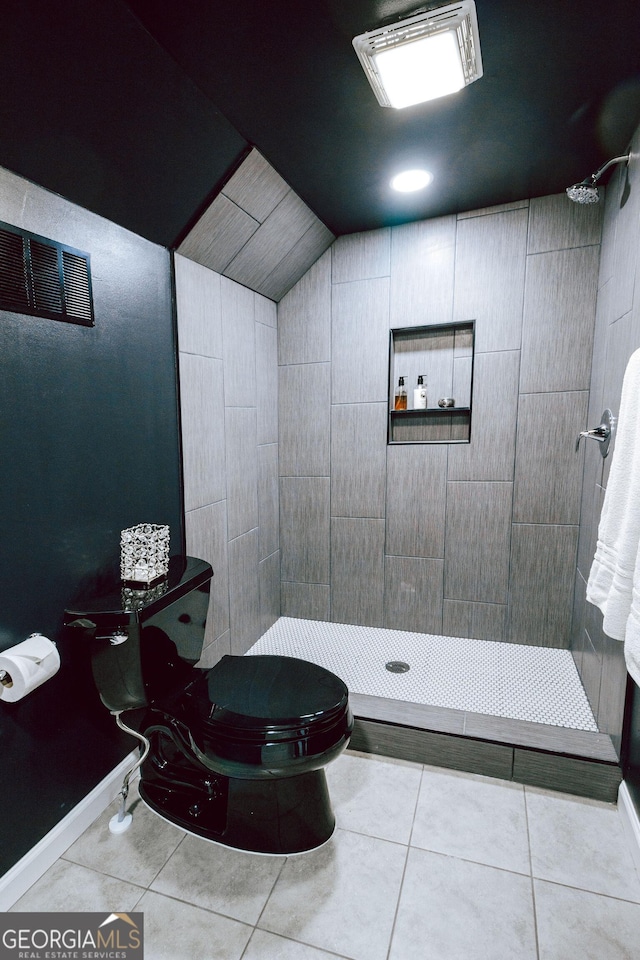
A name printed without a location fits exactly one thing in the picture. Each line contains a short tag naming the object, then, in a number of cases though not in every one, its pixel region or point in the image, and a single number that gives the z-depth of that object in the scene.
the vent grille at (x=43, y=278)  1.24
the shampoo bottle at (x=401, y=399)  2.60
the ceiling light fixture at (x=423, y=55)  1.21
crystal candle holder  1.51
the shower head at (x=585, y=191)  1.81
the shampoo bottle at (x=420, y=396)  2.53
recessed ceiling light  1.98
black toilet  1.31
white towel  1.19
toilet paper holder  1.21
